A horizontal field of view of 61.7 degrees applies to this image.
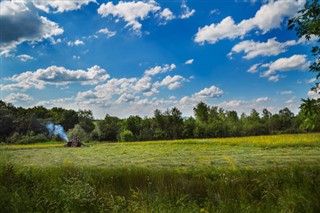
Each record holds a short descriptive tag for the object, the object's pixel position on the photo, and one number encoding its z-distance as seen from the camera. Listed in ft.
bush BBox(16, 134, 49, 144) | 130.21
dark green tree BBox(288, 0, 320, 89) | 19.71
